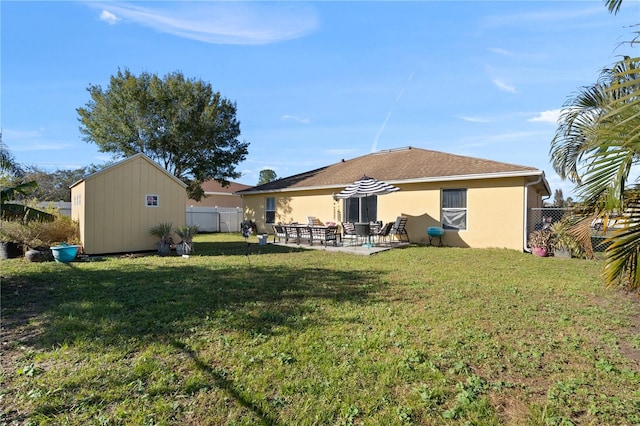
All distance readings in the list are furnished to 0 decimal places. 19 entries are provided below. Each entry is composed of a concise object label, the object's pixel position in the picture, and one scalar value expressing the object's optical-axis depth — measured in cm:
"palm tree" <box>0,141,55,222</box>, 775
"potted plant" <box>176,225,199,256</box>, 1141
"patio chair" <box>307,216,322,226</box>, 1707
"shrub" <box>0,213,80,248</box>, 1045
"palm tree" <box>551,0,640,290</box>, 313
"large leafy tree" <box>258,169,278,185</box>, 5950
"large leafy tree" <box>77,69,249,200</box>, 2106
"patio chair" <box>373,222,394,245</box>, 1313
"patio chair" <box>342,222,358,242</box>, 1395
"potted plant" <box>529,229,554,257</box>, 1099
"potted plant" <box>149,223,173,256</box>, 1125
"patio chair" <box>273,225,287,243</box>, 1474
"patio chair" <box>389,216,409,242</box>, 1360
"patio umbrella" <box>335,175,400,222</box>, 1258
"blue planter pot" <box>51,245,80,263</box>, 966
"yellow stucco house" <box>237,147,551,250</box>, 1227
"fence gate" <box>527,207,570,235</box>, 1239
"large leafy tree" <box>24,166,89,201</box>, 3278
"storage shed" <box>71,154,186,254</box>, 1082
